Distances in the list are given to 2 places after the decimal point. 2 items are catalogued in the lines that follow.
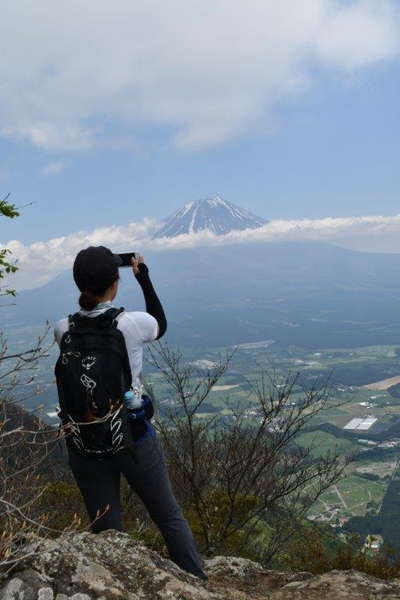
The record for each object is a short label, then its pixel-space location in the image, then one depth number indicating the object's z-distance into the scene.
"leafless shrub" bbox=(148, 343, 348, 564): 7.82
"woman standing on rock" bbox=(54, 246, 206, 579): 2.71
